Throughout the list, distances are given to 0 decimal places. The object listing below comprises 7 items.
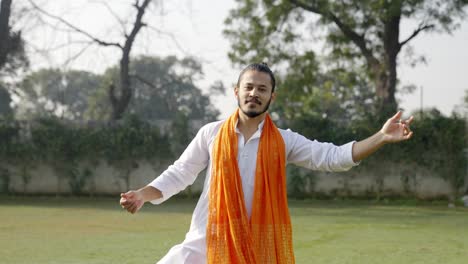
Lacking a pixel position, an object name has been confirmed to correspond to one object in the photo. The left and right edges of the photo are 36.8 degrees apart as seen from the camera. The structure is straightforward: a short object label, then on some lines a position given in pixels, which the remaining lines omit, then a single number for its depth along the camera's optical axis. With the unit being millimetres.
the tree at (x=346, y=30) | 19031
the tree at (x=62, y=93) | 55469
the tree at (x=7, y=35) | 21953
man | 3797
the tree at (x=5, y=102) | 35172
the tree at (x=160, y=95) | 49844
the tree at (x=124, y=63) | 21906
